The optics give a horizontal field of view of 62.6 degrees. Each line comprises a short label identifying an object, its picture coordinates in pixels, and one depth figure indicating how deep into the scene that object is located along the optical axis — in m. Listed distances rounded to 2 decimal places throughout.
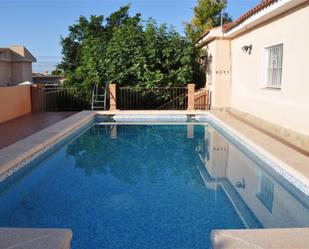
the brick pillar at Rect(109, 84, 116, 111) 11.75
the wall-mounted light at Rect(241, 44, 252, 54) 9.40
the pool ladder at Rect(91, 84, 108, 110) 11.98
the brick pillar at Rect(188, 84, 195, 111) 11.66
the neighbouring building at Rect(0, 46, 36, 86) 21.81
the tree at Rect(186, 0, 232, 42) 19.25
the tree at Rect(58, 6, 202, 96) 11.90
